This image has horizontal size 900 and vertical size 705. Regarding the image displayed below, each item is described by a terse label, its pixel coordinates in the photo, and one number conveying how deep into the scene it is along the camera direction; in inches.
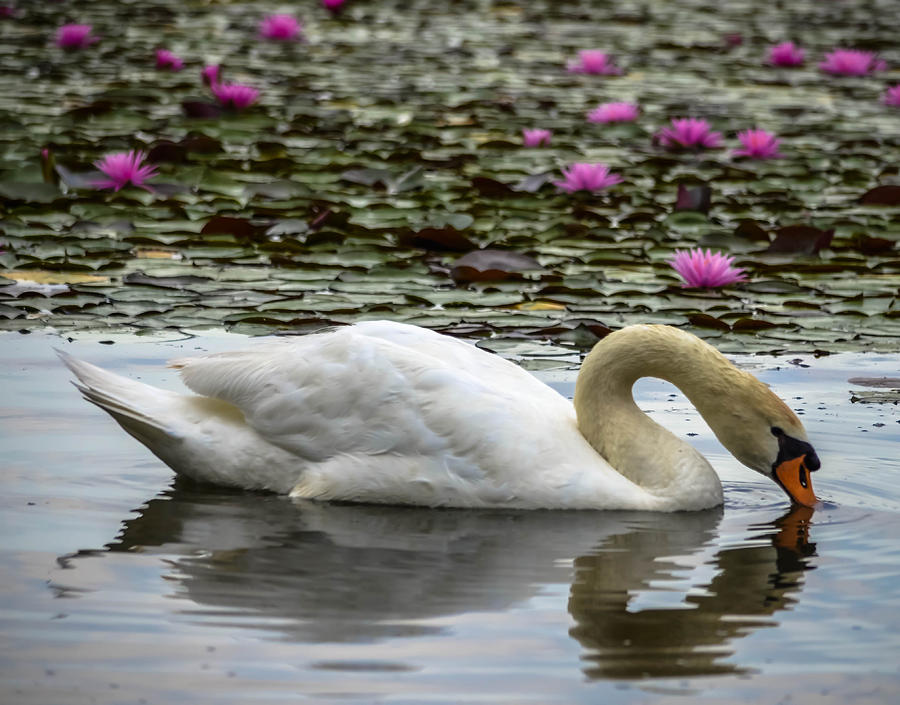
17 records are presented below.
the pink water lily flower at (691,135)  809.5
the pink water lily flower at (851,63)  1060.5
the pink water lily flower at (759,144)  771.4
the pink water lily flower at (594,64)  1038.4
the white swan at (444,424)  374.9
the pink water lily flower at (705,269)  534.0
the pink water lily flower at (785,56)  1069.1
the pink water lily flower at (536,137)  789.9
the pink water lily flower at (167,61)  995.9
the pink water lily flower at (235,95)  861.2
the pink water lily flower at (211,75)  929.5
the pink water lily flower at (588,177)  685.9
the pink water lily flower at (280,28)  1185.4
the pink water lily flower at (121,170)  655.8
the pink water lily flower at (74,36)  1086.4
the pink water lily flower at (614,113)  861.8
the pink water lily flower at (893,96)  892.6
